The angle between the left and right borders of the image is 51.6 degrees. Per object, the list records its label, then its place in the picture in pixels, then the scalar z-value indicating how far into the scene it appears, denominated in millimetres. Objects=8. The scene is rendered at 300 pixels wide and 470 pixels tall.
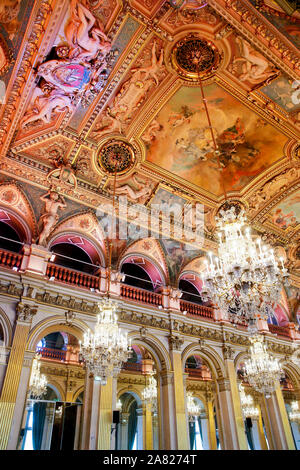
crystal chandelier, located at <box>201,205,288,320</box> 6465
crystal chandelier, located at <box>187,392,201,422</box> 16219
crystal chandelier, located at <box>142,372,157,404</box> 15031
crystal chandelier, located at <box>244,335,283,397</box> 11164
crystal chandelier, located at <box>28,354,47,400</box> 12344
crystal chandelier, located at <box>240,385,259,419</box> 16422
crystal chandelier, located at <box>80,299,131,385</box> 7578
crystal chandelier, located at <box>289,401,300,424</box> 17797
